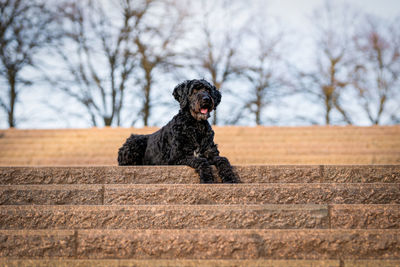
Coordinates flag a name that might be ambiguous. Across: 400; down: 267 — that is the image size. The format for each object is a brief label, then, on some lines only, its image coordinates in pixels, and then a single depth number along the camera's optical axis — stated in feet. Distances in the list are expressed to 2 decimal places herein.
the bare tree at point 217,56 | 60.44
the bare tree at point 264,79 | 62.28
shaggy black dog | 15.29
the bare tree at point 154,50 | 58.29
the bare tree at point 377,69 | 58.23
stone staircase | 9.28
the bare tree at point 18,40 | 56.59
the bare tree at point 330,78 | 60.59
